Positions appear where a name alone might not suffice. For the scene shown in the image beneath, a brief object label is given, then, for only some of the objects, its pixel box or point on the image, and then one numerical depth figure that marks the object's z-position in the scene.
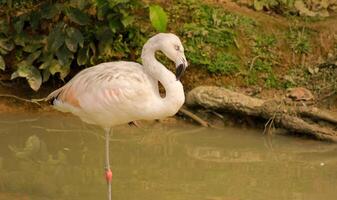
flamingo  11.16
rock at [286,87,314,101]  15.88
